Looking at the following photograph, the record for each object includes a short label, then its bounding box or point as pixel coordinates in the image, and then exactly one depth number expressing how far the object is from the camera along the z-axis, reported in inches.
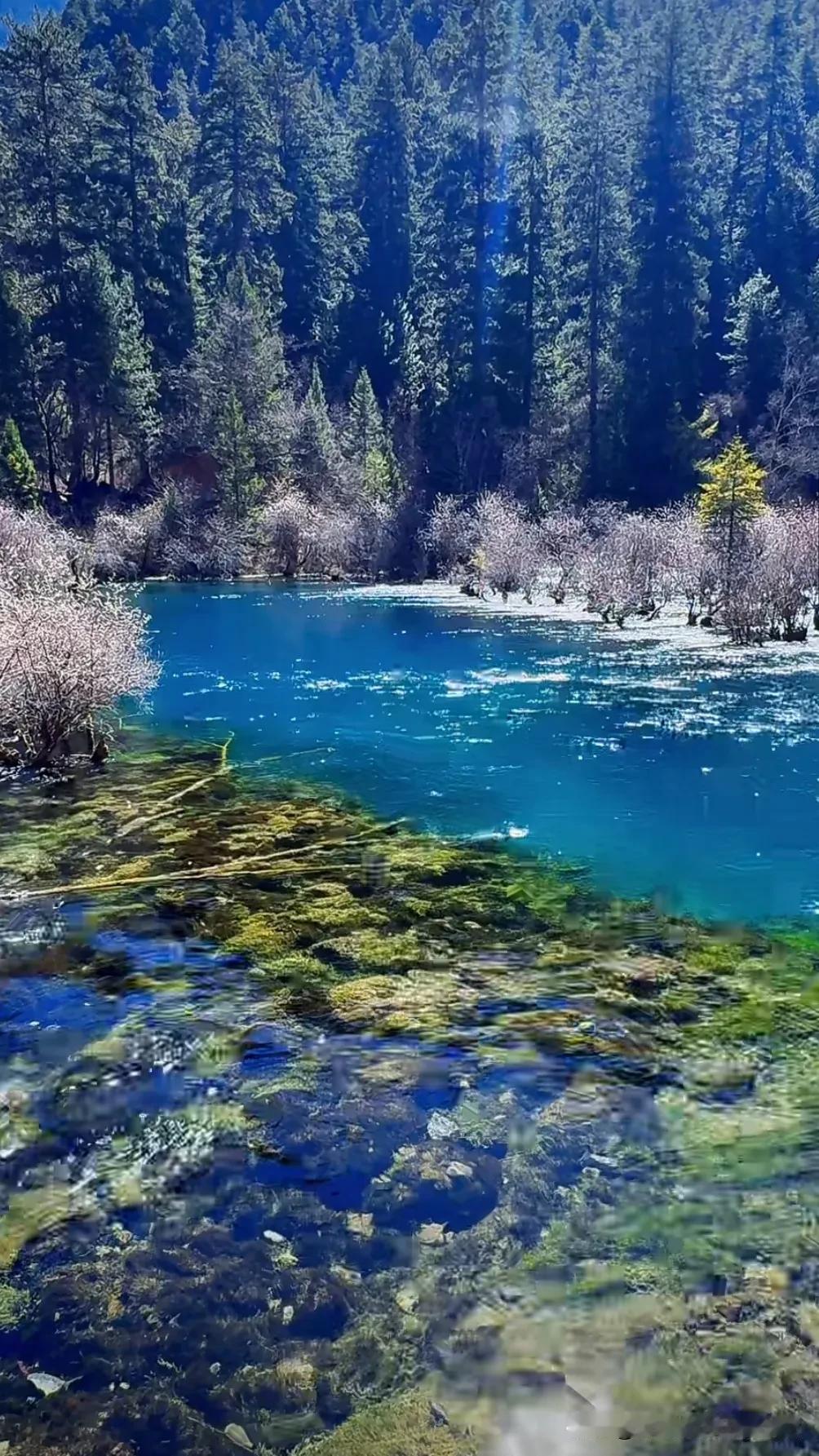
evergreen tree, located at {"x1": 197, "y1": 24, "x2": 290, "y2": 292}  2997.0
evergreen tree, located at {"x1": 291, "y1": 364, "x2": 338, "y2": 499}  2391.7
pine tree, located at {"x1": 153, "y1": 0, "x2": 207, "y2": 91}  4598.9
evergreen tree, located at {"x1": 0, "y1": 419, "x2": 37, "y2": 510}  1935.3
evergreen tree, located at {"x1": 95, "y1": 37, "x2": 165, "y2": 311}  2581.2
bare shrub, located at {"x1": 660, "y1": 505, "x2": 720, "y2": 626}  1166.3
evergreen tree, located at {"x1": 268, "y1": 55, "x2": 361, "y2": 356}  3095.5
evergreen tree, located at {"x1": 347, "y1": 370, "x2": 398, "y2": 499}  2394.3
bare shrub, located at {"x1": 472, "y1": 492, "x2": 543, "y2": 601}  1560.0
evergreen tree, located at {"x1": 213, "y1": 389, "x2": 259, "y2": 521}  2235.5
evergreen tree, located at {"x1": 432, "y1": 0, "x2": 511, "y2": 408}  2440.9
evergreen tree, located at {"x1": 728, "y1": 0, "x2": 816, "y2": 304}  2373.3
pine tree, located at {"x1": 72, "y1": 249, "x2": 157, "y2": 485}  2191.2
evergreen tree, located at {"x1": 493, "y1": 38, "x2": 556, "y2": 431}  2348.7
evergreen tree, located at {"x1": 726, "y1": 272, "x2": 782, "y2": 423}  2101.4
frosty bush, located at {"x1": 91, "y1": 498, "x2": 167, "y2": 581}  1908.2
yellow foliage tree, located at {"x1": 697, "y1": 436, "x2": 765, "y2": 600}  1168.8
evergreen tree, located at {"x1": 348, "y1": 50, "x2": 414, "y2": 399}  3019.2
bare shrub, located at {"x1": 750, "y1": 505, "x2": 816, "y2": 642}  1027.9
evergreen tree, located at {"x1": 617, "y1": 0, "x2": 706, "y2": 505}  2102.6
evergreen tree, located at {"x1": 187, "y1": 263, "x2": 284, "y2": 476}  2415.1
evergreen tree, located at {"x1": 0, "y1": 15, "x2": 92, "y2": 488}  2317.9
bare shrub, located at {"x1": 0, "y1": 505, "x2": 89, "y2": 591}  756.6
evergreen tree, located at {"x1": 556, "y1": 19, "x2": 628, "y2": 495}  2230.6
